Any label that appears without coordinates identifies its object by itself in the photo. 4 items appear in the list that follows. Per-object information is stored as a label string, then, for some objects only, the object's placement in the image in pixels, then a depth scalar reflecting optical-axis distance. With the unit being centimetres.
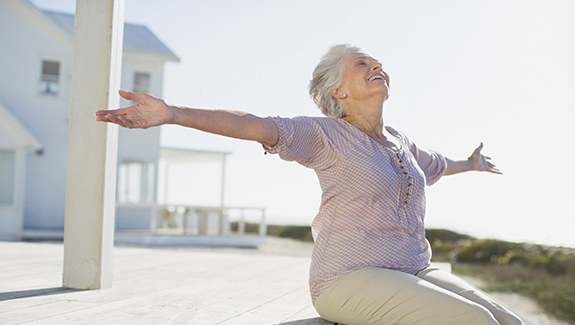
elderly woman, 199
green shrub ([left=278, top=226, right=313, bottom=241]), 2040
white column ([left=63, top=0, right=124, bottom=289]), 329
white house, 1237
